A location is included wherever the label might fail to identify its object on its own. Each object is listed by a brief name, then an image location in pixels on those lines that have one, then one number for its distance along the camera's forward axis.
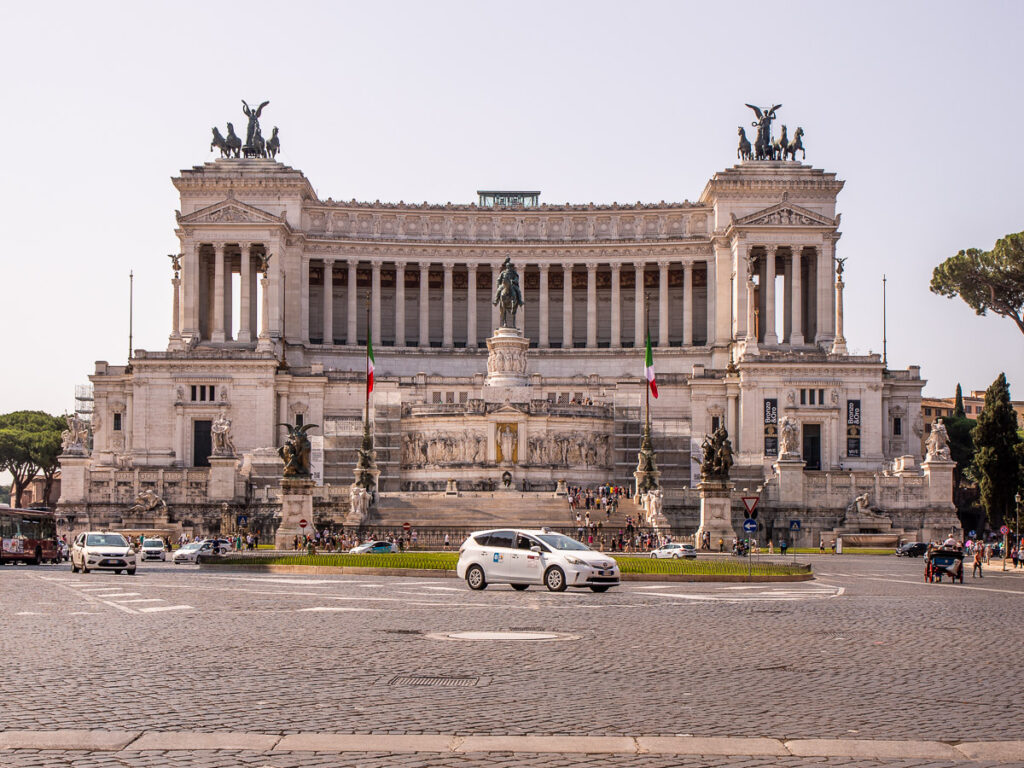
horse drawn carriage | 47.97
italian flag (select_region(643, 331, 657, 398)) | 93.25
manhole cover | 24.67
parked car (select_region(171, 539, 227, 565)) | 61.56
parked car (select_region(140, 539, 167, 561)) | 64.69
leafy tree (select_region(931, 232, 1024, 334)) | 96.94
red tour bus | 60.19
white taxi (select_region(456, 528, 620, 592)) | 37.84
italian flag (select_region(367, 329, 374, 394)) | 92.81
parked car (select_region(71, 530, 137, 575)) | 49.81
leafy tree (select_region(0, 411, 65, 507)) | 141.88
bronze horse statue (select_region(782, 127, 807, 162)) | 122.44
